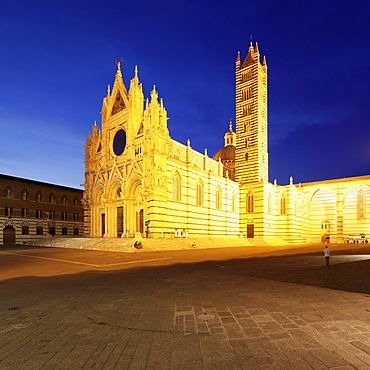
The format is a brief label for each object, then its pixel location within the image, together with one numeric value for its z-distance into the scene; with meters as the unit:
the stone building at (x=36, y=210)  40.97
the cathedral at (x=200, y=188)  30.94
